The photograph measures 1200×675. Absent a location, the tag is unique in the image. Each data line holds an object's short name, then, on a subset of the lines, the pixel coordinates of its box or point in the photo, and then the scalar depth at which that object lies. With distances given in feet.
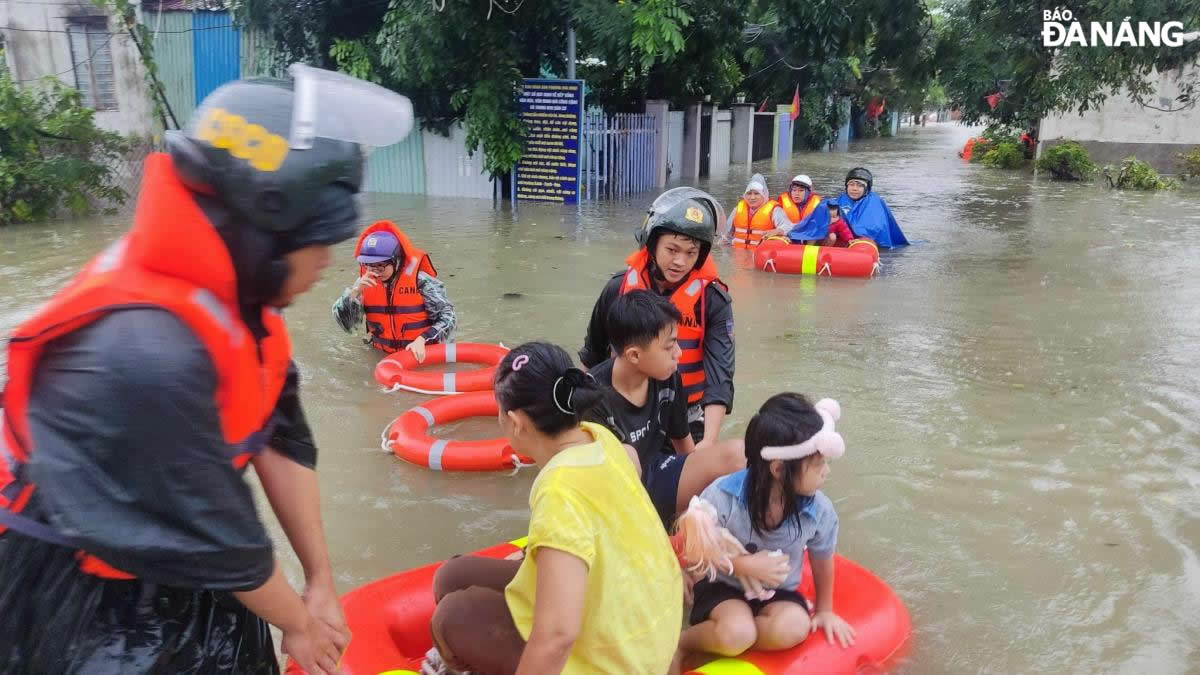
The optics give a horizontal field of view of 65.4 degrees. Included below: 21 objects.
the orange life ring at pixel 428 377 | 17.15
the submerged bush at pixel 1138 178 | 53.57
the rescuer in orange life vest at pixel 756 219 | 33.30
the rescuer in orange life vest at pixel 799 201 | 33.40
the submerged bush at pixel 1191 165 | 58.03
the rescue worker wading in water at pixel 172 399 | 3.76
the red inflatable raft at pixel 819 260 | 28.73
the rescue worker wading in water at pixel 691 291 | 11.57
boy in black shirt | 9.58
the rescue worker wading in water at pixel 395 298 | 17.79
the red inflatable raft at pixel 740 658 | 8.23
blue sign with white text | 43.14
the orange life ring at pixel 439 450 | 13.85
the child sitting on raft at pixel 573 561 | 6.10
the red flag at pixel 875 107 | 115.08
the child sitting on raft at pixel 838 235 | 32.81
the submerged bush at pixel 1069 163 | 59.21
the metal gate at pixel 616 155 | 46.44
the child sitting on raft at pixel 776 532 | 8.38
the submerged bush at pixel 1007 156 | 71.05
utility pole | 41.86
